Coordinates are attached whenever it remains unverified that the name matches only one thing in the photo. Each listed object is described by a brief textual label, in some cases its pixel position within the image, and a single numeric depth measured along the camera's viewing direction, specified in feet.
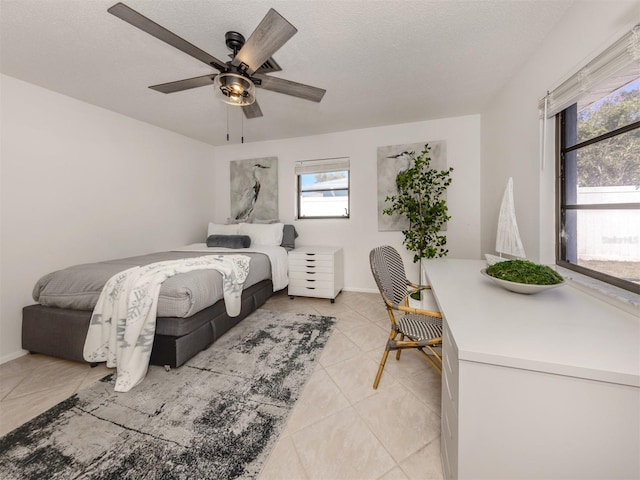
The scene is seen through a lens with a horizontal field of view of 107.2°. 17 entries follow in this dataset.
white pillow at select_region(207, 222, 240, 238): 12.66
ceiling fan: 3.95
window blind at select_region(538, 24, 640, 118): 3.38
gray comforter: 5.72
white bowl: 3.84
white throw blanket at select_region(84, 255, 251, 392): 5.46
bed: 5.77
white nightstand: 10.78
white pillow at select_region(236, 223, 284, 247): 11.90
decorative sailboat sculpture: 5.71
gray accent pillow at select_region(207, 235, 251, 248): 11.21
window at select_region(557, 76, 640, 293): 3.81
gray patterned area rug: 3.68
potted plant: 9.60
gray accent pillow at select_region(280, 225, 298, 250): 12.29
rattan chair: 4.86
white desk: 2.14
